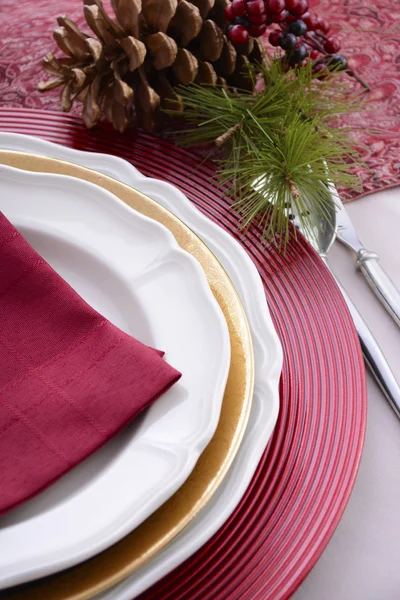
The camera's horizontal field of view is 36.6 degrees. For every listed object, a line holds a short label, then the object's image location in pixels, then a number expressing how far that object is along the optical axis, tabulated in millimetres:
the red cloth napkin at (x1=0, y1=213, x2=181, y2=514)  316
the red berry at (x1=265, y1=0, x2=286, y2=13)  513
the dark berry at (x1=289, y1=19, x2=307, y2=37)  535
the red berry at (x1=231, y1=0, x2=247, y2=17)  508
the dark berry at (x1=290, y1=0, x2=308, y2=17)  521
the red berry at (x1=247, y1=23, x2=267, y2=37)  522
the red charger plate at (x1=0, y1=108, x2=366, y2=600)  333
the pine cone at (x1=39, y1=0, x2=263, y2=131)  500
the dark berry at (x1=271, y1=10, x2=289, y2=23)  522
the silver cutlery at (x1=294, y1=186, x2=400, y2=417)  428
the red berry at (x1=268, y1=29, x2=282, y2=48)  553
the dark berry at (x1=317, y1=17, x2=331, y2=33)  552
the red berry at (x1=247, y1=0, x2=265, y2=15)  506
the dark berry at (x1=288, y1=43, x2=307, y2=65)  549
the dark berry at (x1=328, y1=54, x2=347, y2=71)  568
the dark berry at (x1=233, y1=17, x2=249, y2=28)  521
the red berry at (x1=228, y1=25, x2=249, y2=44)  514
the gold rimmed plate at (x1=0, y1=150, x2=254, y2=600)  295
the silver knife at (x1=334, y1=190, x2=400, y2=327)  478
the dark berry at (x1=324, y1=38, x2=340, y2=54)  568
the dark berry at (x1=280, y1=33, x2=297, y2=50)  543
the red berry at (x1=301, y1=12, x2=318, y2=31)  539
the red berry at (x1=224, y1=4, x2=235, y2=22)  515
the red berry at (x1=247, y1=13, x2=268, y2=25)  513
